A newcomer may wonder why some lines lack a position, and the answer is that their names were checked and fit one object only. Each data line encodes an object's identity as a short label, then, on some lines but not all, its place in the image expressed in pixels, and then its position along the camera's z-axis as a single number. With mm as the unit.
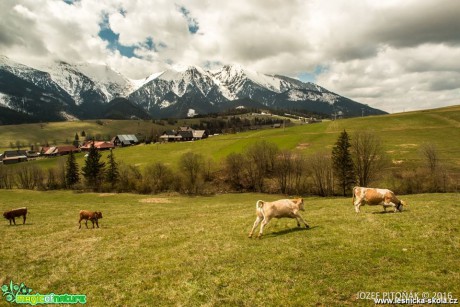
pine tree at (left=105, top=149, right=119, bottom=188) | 101500
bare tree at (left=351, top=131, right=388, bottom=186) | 80000
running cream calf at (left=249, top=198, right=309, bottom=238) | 20528
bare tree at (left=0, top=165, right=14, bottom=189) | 121438
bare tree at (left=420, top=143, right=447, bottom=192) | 71250
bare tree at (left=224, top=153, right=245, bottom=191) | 100812
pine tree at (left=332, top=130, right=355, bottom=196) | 80500
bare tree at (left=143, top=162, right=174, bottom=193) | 96625
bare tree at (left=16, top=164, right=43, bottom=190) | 116825
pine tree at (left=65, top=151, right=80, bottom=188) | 110438
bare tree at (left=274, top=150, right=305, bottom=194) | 90062
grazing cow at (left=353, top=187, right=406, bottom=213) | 24500
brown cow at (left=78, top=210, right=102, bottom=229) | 31016
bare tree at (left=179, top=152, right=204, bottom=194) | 94500
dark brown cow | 34781
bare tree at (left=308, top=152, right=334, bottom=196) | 84438
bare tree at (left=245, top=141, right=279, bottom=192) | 97481
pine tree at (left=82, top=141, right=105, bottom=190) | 106062
